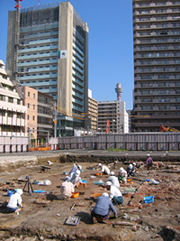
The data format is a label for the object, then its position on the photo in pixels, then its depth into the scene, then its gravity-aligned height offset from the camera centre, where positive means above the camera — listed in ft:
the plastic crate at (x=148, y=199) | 35.76 -10.96
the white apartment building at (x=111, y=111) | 461.78 +44.15
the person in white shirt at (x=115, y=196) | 33.94 -10.07
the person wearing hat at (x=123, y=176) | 50.47 -10.21
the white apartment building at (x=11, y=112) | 155.11 +14.78
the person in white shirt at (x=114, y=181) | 41.42 -9.29
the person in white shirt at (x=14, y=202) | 30.09 -9.85
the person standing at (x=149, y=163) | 75.31 -10.74
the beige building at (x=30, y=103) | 194.39 +25.92
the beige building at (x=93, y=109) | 434.30 +46.97
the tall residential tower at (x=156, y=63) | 256.11 +81.98
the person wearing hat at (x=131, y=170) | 60.83 -10.66
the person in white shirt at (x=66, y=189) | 36.78 -9.69
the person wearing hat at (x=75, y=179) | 45.60 -9.89
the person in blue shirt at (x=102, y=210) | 26.13 -9.31
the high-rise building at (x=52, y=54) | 280.51 +103.19
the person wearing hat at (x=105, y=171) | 62.69 -11.37
